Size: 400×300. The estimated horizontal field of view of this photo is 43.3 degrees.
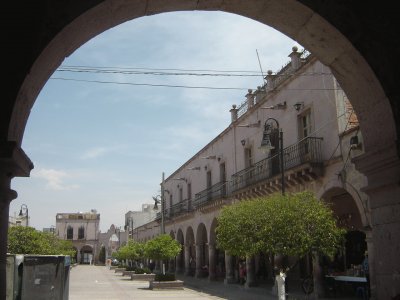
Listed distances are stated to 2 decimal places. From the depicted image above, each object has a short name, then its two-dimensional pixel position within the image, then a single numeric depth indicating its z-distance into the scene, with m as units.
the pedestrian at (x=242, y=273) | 25.07
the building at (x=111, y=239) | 84.00
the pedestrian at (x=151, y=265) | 45.06
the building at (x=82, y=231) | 90.19
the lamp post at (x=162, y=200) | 32.89
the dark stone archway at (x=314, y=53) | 4.23
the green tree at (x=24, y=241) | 21.38
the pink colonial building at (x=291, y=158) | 16.48
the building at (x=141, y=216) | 78.26
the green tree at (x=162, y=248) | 26.53
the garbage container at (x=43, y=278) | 10.85
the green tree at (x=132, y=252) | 37.94
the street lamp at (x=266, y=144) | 14.96
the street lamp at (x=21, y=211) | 39.03
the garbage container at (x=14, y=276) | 10.30
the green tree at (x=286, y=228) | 13.19
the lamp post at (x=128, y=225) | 76.35
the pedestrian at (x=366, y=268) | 15.53
